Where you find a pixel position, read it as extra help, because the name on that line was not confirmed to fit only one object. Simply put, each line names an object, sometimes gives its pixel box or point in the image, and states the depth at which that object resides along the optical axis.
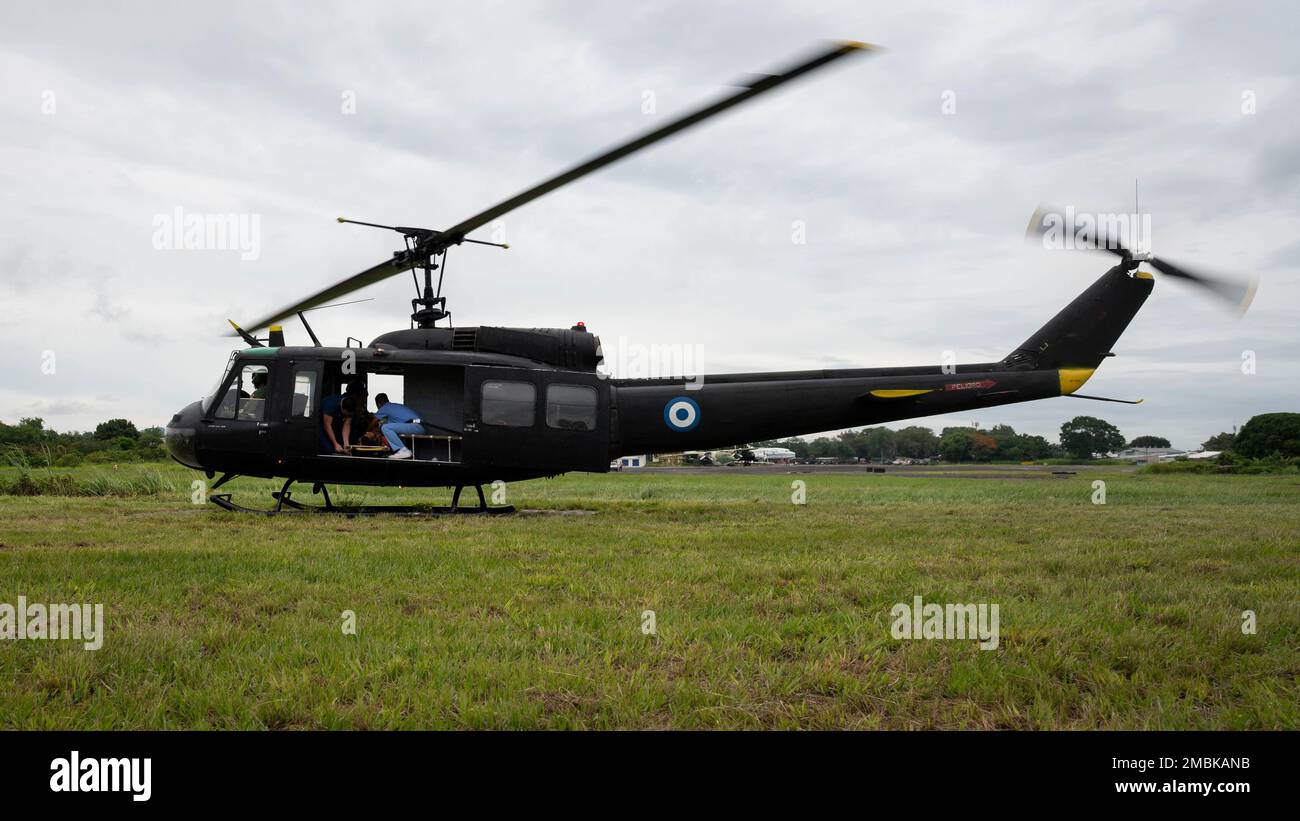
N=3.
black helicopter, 12.01
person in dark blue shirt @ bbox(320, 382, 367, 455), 12.35
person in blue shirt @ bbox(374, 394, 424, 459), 12.33
